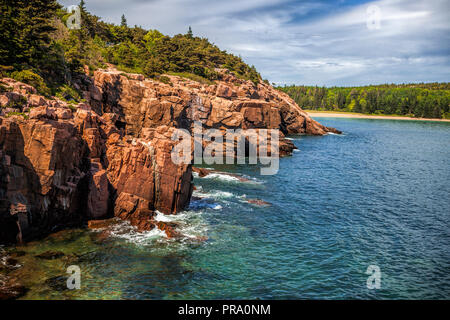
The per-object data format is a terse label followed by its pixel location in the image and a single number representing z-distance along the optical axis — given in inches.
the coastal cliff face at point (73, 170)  1065.5
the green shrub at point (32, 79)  1450.5
